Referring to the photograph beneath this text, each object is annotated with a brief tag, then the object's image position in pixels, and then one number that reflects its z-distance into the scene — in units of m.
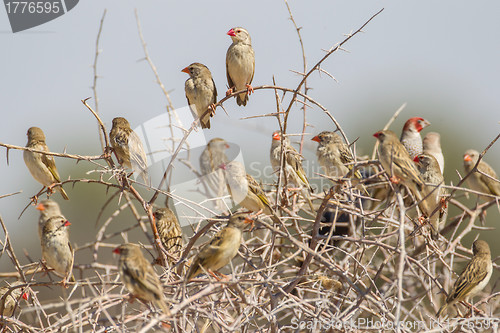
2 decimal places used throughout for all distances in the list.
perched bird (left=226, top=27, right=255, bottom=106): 12.94
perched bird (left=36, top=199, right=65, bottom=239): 11.24
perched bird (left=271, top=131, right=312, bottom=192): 11.30
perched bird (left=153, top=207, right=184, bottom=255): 10.59
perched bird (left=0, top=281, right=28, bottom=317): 11.51
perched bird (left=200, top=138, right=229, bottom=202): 11.41
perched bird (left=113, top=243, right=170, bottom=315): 6.79
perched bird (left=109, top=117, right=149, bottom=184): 11.07
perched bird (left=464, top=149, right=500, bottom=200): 12.96
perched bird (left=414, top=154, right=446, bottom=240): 10.23
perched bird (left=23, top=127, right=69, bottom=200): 11.92
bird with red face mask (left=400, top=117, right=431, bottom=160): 13.80
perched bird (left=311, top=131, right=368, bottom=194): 12.00
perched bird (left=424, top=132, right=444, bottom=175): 13.89
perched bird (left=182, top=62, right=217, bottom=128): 12.37
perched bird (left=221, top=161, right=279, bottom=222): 9.96
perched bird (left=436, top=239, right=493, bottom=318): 9.52
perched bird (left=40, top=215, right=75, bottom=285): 9.93
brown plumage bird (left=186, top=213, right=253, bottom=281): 7.87
